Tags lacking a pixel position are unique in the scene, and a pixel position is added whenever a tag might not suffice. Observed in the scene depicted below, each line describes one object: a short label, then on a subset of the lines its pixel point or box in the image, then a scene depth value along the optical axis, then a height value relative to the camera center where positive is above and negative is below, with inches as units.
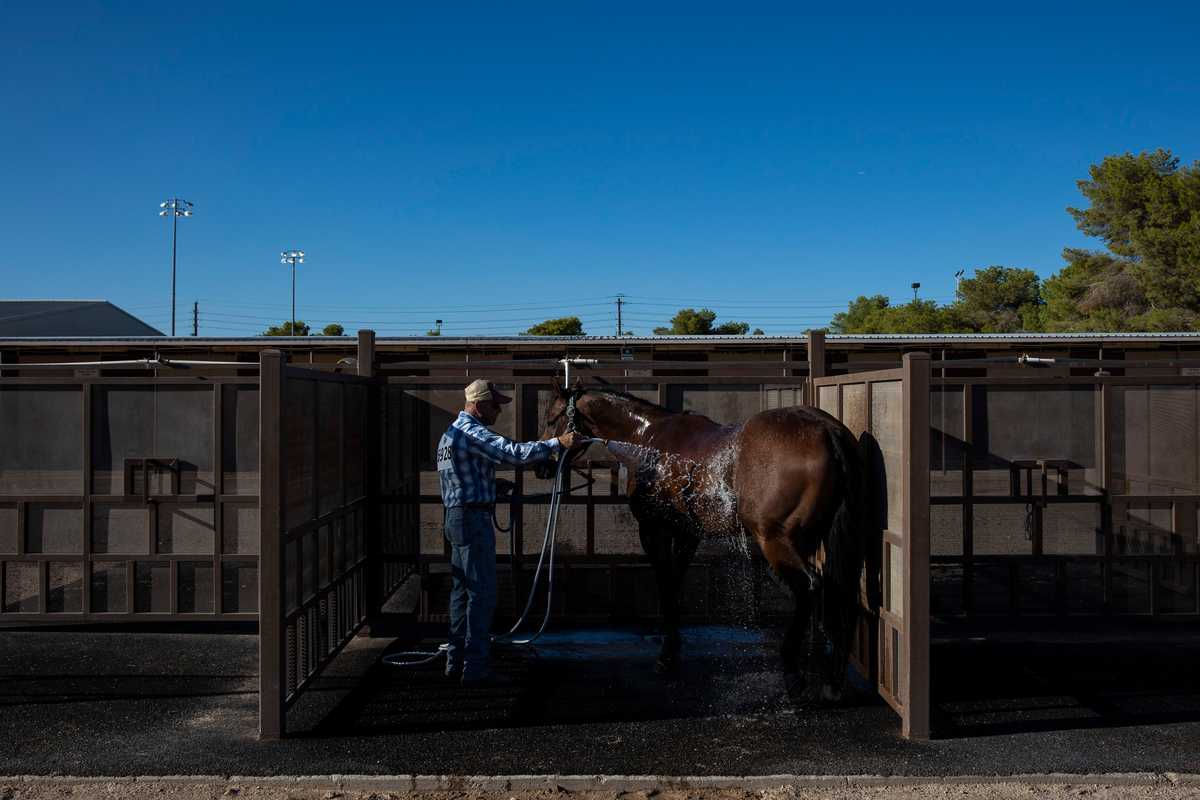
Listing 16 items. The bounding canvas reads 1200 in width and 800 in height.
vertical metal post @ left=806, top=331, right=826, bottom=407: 239.0 +12.8
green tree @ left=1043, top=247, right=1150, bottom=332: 958.4 +127.3
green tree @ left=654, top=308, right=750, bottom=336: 2106.3 +199.8
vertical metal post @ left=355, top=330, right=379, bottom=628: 240.1 -19.6
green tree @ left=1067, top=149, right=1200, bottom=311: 871.1 +200.2
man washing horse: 193.9 -19.6
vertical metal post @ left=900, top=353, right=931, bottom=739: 164.1 -26.2
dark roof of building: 1095.0 +117.6
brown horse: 184.2 -22.2
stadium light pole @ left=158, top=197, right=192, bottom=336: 1870.1 +408.3
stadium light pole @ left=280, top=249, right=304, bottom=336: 2214.6 +372.5
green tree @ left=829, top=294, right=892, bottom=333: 2131.2 +243.2
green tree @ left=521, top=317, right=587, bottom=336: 1902.1 +177.1
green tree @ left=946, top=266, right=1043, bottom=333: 1697.8 +210.9
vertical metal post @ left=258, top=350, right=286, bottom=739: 167.9 -28.0
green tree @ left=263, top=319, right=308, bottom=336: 2217.0 +194.3
